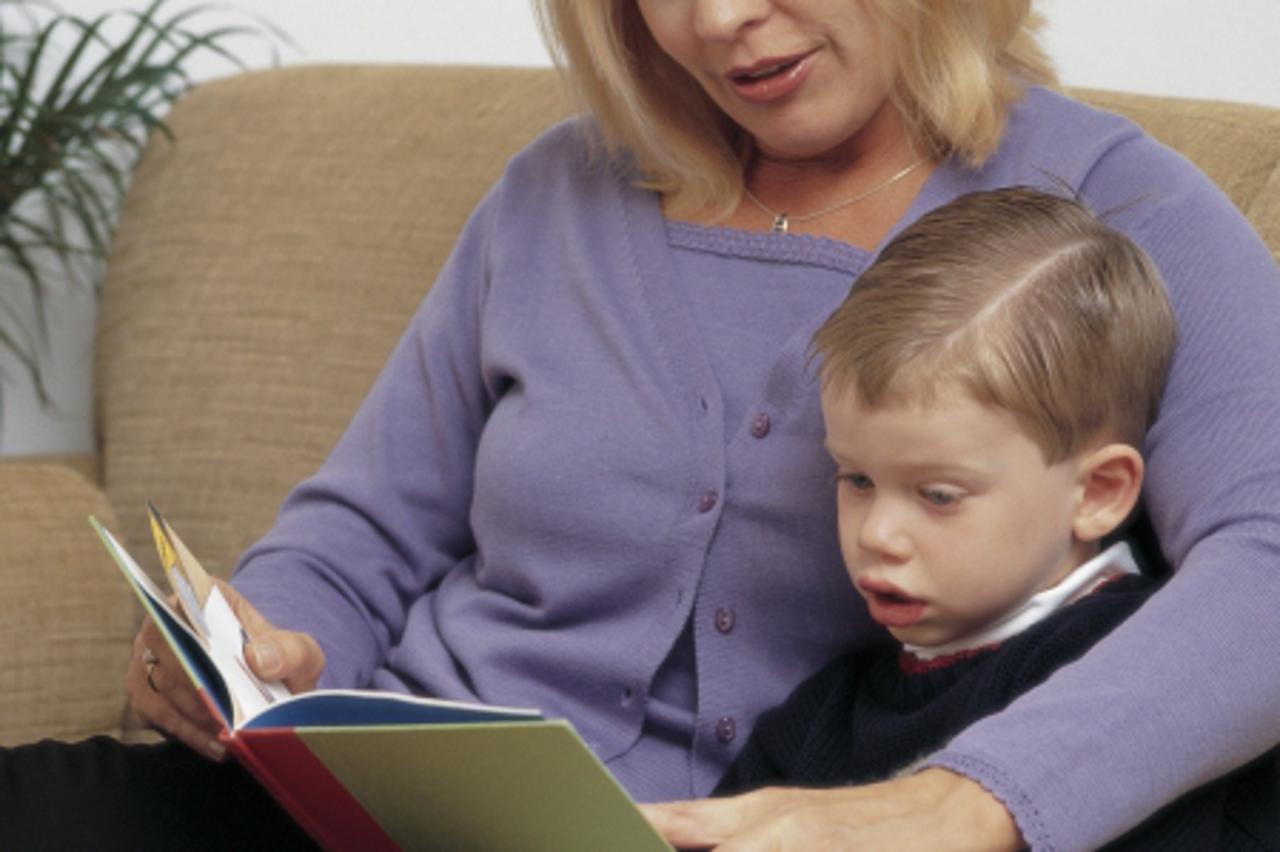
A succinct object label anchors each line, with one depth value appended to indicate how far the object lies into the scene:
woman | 1.79
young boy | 1.71
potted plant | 2.61
